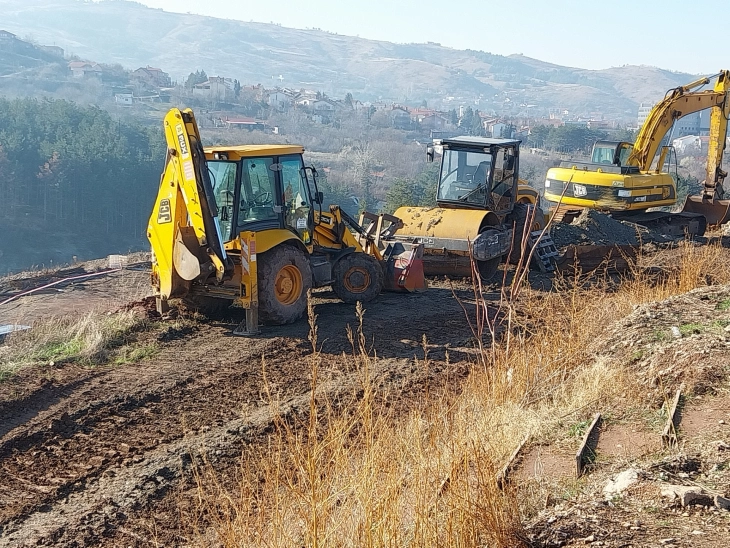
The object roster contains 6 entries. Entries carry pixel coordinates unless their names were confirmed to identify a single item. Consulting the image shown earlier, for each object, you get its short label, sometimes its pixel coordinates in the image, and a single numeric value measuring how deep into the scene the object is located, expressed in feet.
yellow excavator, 61.98
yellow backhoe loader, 30.83
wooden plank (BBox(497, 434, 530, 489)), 16.20
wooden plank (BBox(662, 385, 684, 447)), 18.15
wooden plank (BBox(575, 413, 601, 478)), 17.39
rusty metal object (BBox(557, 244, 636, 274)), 47.14
